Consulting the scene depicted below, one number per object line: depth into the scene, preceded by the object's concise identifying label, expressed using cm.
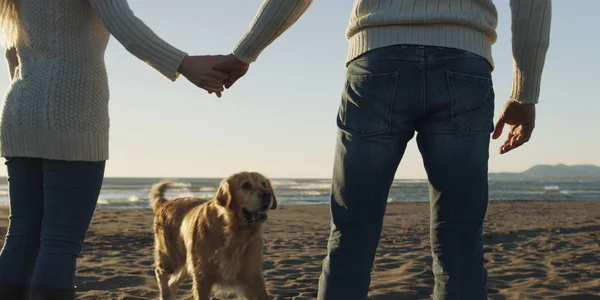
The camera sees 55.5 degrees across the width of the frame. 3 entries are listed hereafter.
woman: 212
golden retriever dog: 406
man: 186
